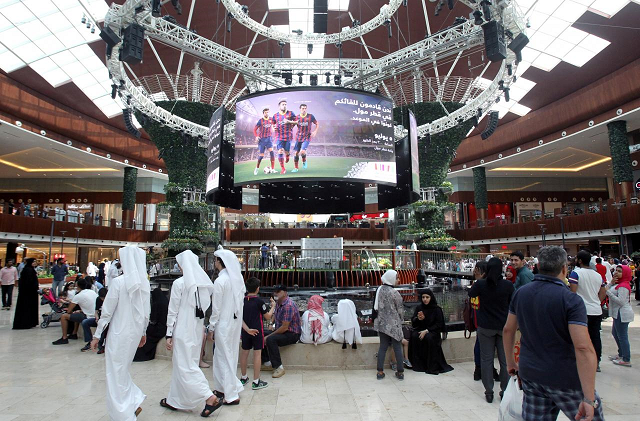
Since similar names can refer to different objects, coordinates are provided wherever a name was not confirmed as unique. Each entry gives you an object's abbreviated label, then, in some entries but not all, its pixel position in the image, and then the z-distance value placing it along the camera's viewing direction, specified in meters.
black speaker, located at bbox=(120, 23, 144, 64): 10.91
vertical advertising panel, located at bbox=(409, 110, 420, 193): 15.06
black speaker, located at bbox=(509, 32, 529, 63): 11.49
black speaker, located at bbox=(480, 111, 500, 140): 17.58
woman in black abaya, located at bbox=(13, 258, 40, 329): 8.59
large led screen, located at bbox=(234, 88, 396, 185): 12.68
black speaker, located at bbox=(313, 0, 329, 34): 14.23
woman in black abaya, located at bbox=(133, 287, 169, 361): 6.16
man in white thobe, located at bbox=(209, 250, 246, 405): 4.23
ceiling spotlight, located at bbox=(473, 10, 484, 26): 11.00
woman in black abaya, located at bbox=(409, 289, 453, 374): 5.37
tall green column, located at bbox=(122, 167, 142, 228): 30.62
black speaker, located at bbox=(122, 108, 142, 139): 16.11
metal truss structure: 11.48
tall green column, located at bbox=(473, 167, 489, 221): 31.92
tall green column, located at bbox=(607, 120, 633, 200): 22.20
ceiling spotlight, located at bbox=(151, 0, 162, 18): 10.47
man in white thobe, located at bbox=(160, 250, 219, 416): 3.96
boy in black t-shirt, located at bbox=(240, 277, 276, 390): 4.74
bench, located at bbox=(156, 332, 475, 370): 5.58
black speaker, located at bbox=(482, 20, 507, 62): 10.86
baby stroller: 9.21
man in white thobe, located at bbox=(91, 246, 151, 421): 3.70
